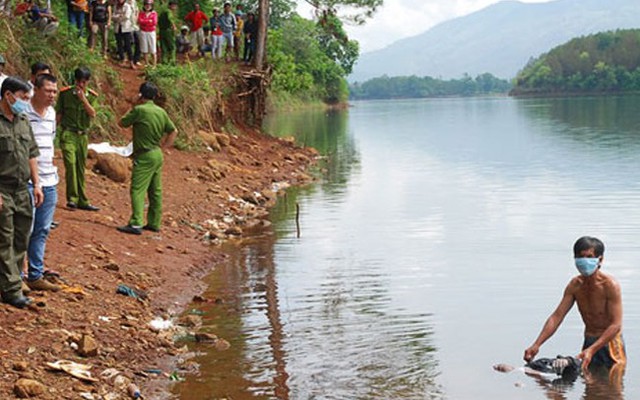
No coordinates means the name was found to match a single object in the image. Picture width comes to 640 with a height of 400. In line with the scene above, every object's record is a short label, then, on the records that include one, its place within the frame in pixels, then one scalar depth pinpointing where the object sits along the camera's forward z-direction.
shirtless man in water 7.97
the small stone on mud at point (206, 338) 9.84
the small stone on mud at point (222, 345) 9.66
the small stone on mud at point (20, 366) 7.48
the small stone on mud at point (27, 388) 7.04
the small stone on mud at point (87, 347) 8.37
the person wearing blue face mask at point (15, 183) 8.16
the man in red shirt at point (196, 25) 29.73
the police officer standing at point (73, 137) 13.55
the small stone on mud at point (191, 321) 10.48
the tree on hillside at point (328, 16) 30.64
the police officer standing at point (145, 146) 13.53
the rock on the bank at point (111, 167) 17.53
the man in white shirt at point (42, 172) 9.29
